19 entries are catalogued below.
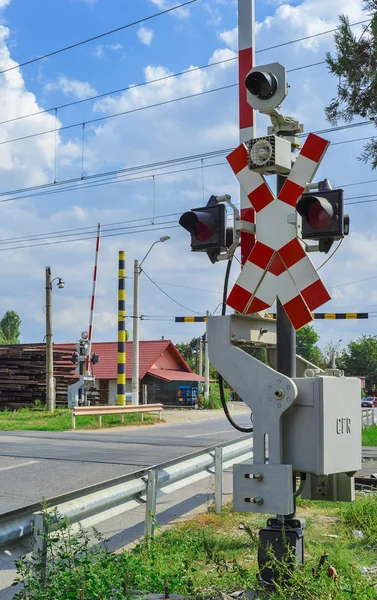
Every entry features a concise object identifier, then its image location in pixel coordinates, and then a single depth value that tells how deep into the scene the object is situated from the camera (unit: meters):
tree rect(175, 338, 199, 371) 93.20
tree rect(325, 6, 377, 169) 8.41
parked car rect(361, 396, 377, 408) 75.06
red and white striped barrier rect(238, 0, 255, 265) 5.38
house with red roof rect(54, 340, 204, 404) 47.91
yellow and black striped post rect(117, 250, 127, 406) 29.16
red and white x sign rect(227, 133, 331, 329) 4.61
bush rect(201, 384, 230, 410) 46.53
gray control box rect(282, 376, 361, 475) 4.18
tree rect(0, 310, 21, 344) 104.19
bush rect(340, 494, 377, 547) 6.76
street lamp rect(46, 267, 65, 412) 29.83
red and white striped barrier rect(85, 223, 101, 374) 28.37
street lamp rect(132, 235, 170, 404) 29.33
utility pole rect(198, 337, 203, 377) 55.31
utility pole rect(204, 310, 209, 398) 45.63
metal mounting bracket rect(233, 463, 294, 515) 4.15
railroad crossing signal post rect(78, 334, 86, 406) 28.19
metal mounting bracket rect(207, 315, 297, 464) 4.23
